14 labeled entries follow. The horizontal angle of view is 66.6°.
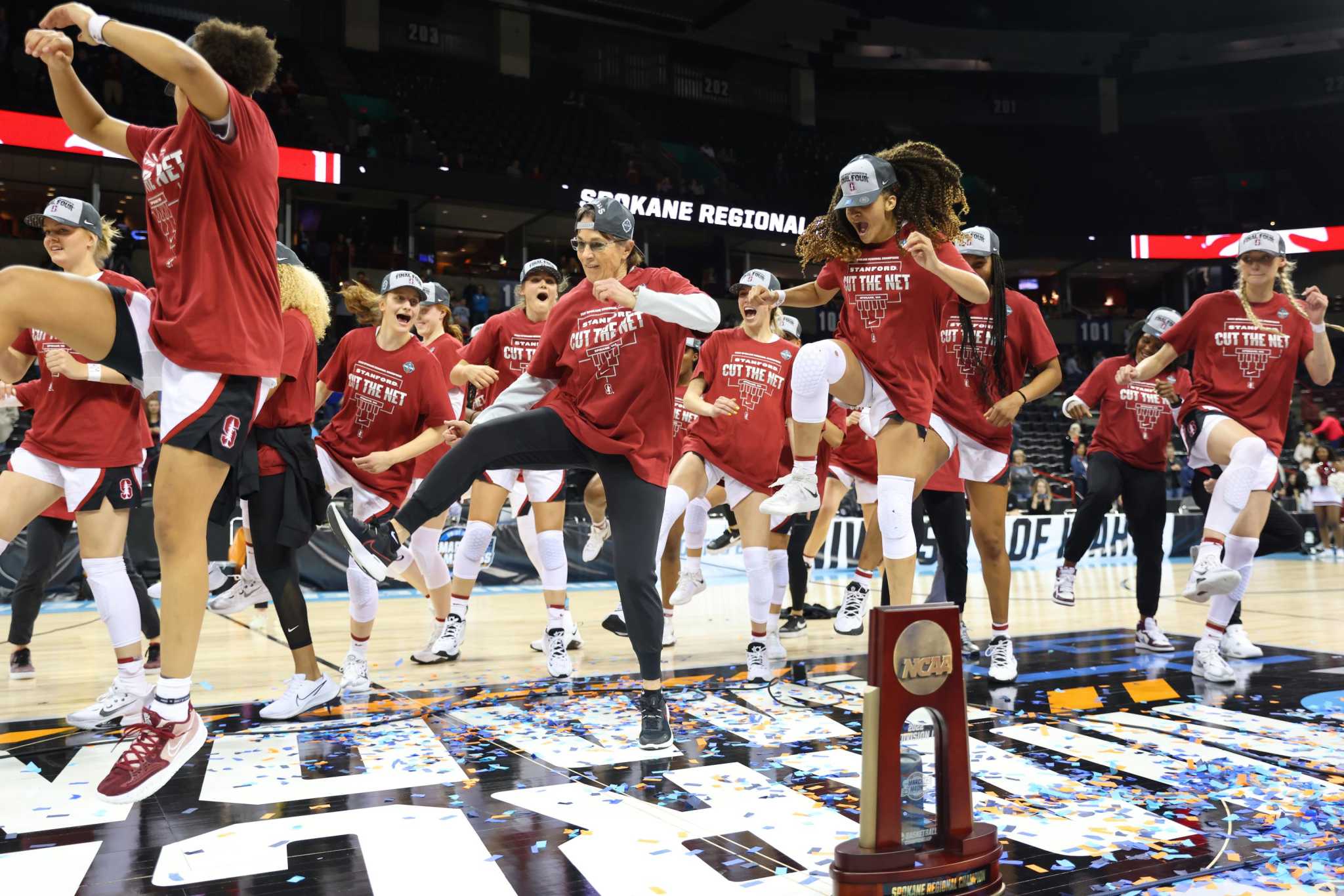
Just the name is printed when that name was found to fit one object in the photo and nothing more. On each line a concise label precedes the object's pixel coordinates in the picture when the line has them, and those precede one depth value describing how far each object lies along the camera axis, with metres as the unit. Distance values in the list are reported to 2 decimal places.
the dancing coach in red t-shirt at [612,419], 3.35
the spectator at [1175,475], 16.09
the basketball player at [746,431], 4.98
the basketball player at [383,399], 4.75
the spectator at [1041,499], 13.66
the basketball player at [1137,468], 5.81
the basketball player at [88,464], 3.82
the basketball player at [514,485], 5.27
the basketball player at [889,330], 3.93
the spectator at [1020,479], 13.91
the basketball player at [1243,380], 4.69
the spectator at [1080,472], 14.36
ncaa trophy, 1.93
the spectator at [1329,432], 15.81
